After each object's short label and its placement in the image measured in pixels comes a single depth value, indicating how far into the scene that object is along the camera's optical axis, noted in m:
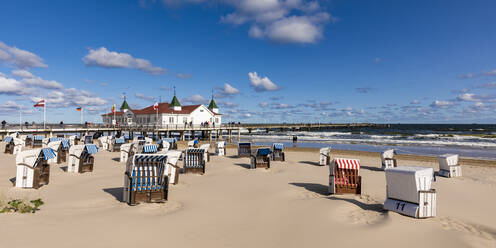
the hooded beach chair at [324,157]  17.64
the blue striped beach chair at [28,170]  9.53
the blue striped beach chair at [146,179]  8.20
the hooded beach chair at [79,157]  13.41
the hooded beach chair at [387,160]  15.85
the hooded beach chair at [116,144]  25.08
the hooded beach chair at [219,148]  22.88
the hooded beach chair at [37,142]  26.64
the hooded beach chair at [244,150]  21.33
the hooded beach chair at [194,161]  13.82
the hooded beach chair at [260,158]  15.62
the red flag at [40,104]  34.82
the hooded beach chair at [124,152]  17.92
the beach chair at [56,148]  16.00
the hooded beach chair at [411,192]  6.95
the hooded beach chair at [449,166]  13.85
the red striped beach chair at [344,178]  9.74
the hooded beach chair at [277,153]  19.36
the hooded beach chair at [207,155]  18.19
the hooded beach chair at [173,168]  10.86
